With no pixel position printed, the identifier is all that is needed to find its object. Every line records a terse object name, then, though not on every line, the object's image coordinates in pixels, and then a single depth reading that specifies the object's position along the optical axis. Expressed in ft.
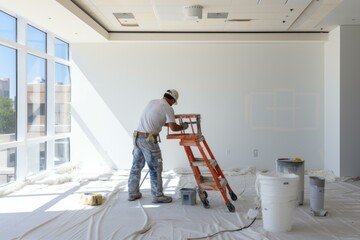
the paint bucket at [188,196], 14.89
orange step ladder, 13.94
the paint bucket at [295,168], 14.37
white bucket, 11.35
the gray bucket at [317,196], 13.52
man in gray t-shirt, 14.97
